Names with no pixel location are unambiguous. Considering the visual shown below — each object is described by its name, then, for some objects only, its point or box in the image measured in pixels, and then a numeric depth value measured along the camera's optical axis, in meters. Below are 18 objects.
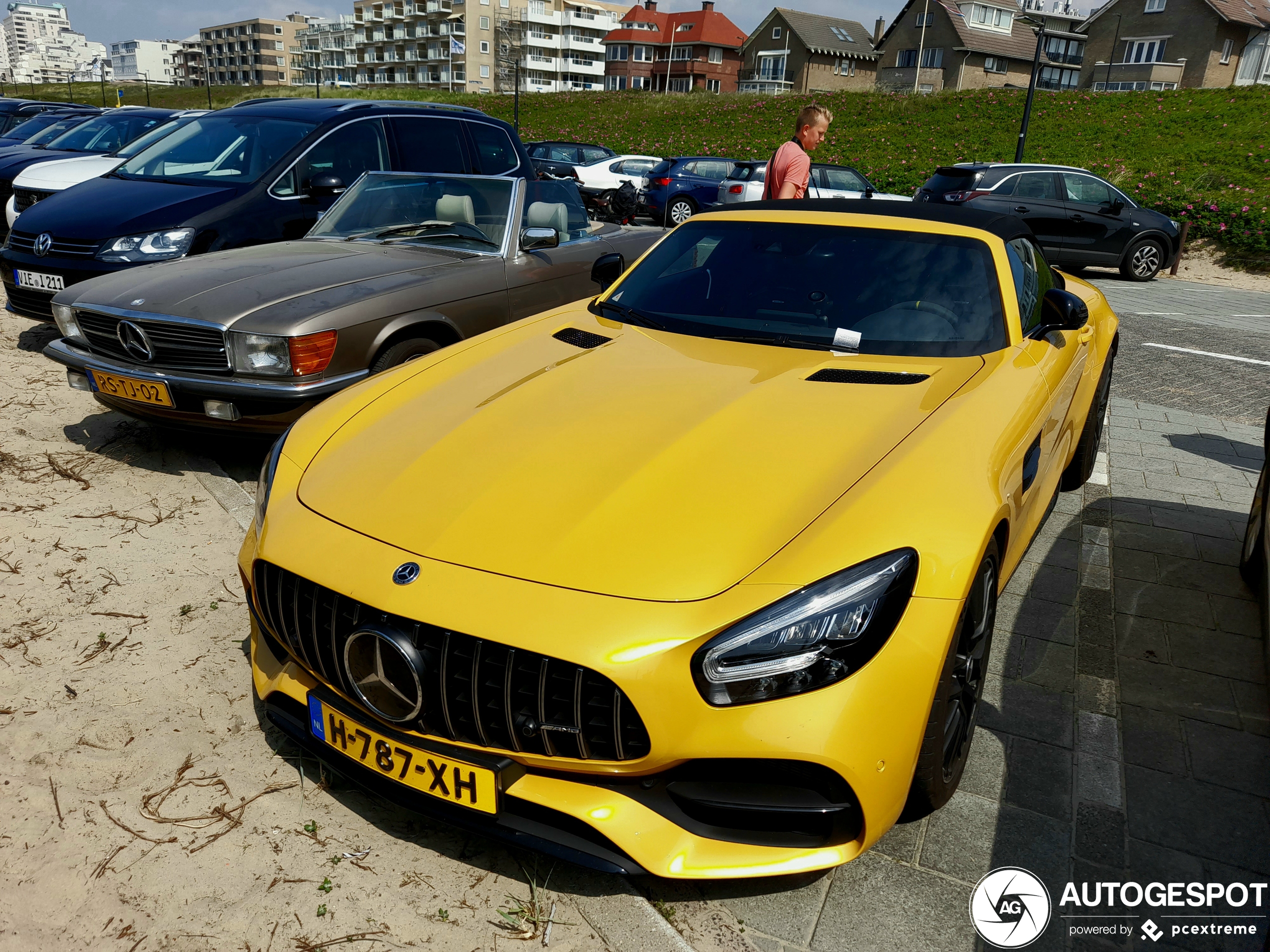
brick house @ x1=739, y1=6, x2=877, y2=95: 68.25
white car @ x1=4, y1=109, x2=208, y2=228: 8.91
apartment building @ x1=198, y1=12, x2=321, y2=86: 125.50
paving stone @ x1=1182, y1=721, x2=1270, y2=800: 2.71
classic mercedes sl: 4.35
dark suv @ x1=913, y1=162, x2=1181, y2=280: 14.17
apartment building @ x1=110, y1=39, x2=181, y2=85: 162.62
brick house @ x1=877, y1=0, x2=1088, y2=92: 55.91
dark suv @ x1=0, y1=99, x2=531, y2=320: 6.31
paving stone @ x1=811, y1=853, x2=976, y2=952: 2.10
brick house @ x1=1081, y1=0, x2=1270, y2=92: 48.78
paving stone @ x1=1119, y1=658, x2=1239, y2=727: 3.07
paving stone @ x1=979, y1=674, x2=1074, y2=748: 2.90
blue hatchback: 17.98
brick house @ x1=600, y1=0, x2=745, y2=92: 79.69
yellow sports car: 1.89
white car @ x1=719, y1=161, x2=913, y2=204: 16.84
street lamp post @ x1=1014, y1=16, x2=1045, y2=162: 20.71
